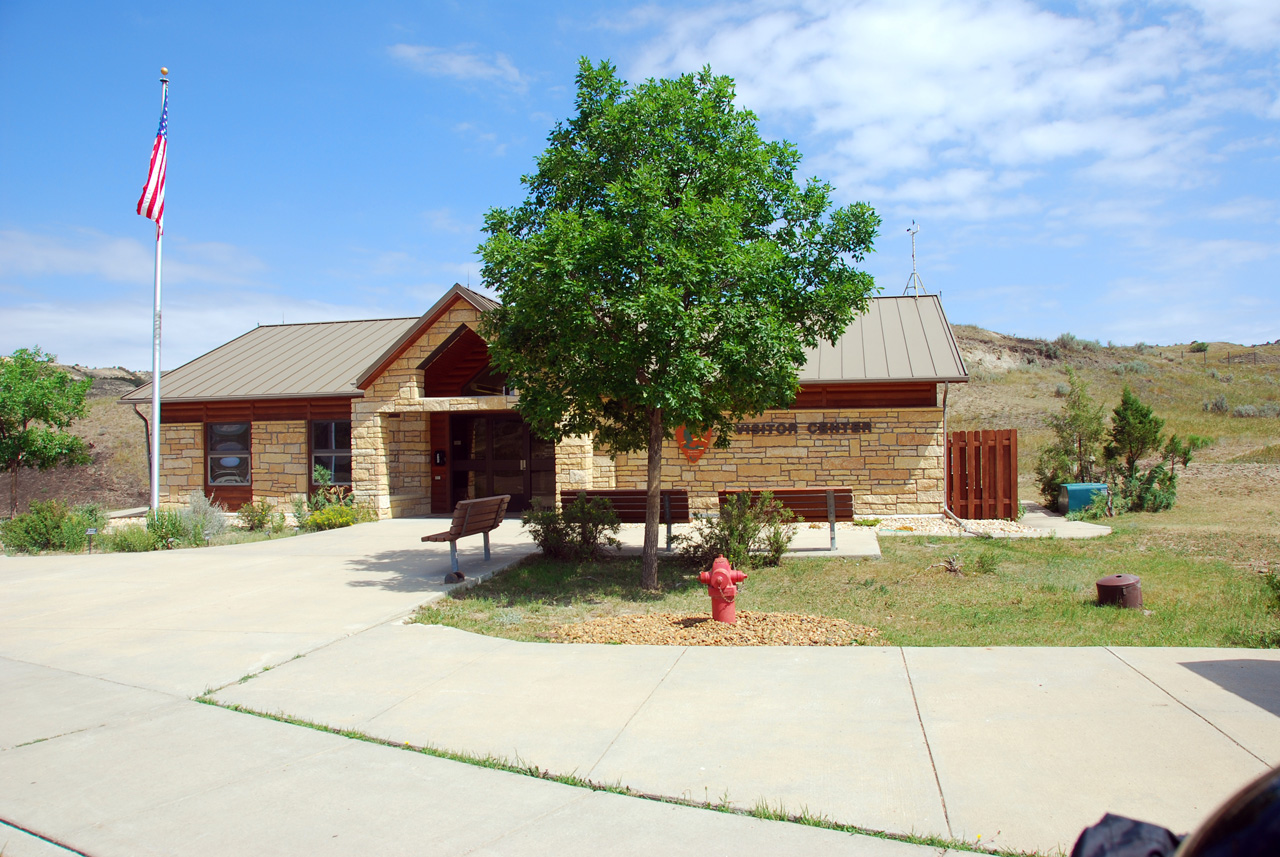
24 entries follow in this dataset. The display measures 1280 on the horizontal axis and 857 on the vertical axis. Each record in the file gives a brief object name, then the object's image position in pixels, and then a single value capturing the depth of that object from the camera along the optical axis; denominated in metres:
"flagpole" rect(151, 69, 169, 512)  15.53
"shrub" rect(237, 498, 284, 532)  16.72
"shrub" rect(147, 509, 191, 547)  13.46
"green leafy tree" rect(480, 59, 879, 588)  8.13
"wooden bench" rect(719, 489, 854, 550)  11.56
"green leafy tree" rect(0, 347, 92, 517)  18.66
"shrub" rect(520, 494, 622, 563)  11.04
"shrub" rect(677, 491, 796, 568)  10.23
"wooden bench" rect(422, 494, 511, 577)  9.52
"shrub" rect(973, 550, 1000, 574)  9.77
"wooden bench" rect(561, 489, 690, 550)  11.97
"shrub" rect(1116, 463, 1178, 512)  16.98
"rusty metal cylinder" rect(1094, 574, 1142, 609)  7.68
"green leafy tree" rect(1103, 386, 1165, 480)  17.84
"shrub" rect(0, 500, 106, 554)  13.27
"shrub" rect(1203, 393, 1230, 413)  37.62
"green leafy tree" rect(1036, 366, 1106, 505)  18.34
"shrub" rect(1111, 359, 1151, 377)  48.12
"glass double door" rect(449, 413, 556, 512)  18.98
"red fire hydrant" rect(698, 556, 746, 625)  7.37
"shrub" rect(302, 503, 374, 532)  16.08
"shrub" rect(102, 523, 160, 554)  13.14
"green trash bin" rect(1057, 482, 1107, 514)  16.78
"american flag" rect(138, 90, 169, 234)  15.35
